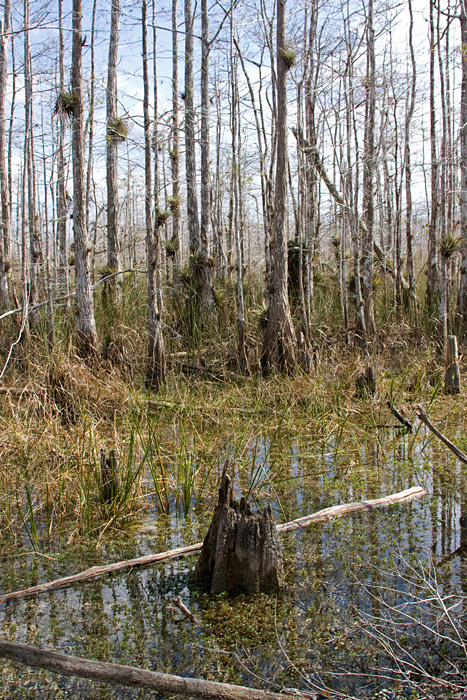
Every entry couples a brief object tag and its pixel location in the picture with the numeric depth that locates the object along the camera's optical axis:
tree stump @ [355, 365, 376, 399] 6.74
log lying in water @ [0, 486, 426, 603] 2.90
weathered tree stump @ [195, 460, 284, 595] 3.02
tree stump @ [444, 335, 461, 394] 7.35
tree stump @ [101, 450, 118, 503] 3.95
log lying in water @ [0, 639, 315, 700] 1.89
